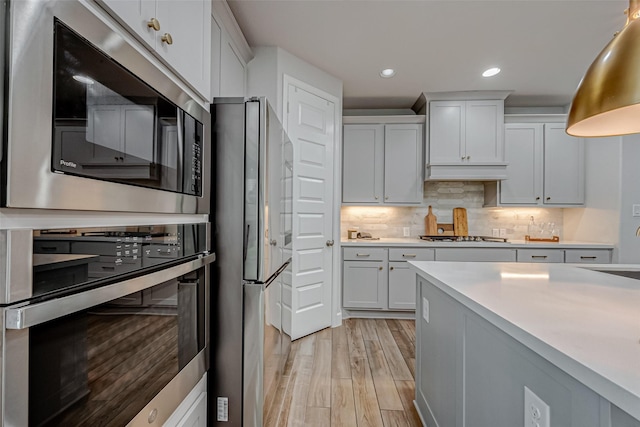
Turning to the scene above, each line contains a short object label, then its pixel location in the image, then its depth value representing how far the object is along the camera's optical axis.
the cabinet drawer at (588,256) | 3.37
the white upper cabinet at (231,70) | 2.19
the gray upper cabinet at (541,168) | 3.69
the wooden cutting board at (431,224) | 3.96
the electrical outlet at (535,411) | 0.73
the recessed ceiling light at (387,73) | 3.12
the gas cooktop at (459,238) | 3.68
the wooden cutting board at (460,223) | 3.97
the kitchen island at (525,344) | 0.60
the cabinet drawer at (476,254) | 3.41
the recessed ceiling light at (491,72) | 3.09
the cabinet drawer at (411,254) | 3.47
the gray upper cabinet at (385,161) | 3.79
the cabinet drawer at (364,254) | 3.51
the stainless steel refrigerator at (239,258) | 1.27
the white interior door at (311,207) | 2.81
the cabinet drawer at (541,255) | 3.39
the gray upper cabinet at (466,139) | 3.62
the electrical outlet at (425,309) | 1.67
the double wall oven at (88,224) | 0.47
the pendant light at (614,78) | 0.80
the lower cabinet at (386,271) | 3.44
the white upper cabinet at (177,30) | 0.74
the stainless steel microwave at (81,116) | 0.47
